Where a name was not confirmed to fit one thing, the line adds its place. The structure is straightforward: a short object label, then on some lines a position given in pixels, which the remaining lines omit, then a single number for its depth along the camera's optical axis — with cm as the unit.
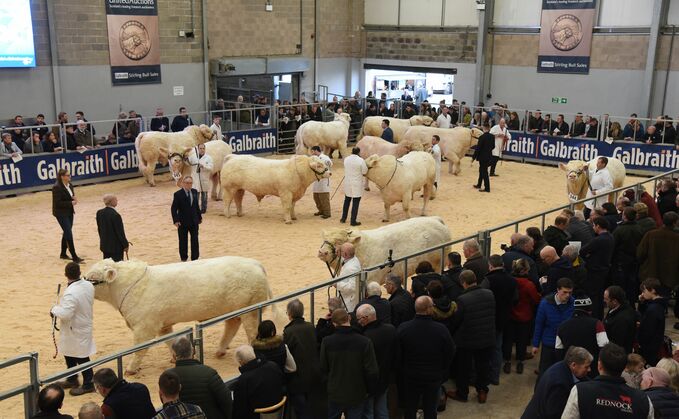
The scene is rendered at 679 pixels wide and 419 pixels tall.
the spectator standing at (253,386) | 516
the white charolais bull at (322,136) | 1930
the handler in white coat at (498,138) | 1825
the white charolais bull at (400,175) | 1393
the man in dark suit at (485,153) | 1689
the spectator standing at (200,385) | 492
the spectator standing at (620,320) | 635
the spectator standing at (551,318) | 664
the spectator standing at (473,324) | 664
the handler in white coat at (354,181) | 1369
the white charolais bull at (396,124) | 2072
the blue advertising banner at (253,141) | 2014
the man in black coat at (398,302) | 650
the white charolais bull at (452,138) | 1886
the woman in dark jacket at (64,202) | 1102
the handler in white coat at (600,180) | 1216
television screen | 1766
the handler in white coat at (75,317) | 668
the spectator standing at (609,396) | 452
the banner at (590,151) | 1873
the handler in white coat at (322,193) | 1424
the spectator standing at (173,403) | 446
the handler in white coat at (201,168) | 1386
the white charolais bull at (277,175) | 1395
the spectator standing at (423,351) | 591
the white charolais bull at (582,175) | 1366
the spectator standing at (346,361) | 558
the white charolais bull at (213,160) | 1402
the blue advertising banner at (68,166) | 1592
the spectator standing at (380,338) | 580
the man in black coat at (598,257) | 838
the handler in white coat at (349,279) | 710
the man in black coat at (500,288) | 703
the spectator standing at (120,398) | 467
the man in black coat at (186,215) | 1081
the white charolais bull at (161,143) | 1705
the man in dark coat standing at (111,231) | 985
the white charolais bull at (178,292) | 727
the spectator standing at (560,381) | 502
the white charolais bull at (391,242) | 870
